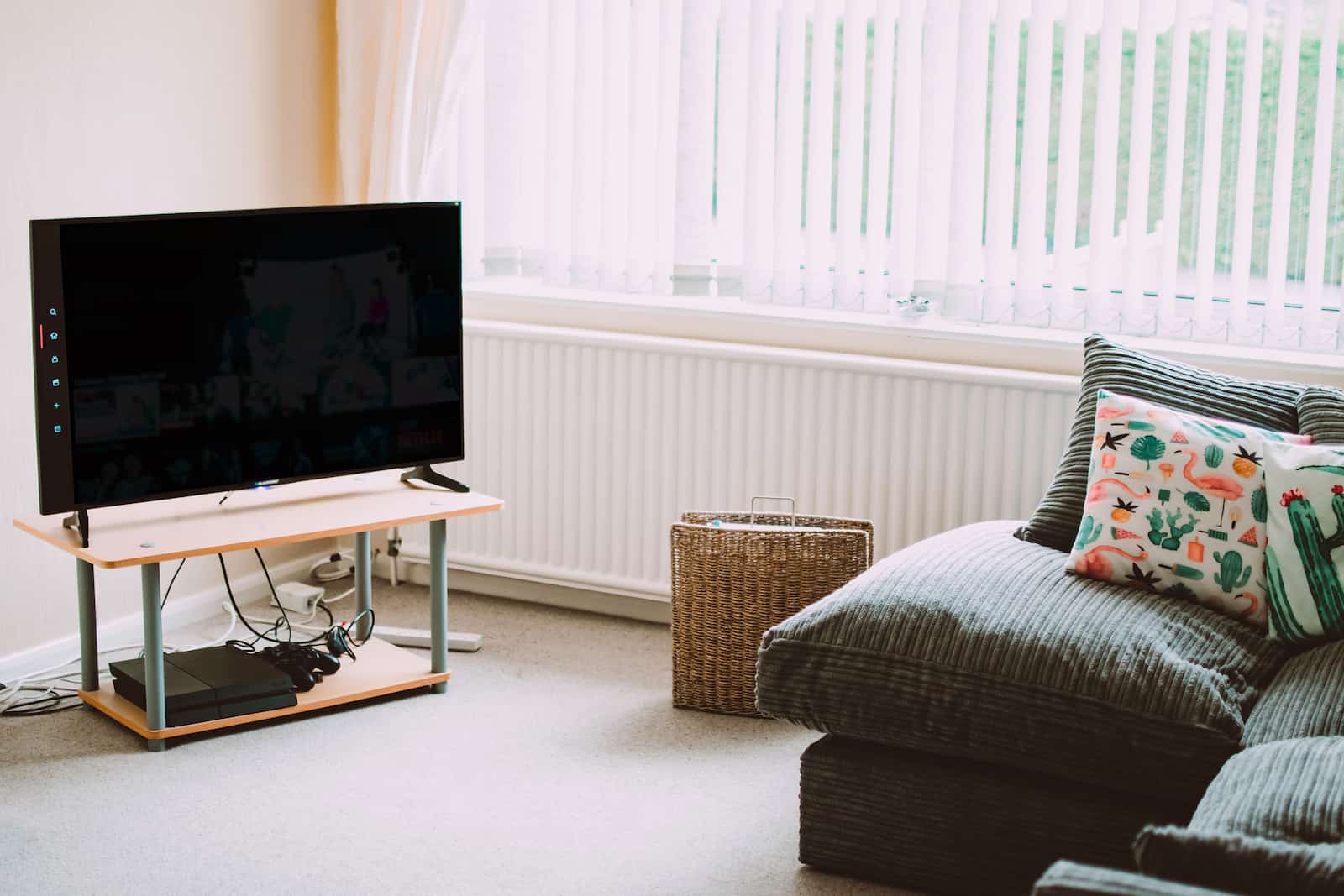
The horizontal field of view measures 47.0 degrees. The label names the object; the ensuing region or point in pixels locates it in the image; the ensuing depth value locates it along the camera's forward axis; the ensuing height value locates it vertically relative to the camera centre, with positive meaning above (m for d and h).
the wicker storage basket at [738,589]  3.31 -0.72
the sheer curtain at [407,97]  3.94 +0.40
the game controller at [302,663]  3.35 -0.91
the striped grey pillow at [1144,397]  2.97 -0.27
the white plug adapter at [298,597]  3.98 -0.89
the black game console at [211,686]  3.18 -0.91
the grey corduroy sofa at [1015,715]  2.37 -0.71
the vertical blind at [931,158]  3.36 +0.23
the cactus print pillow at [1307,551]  2.64 -0.49
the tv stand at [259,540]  3.08 -0.59
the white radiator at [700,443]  3.56 -0.46
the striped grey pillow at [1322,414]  2.84 -0.28
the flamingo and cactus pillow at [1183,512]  2.73 -0.45
